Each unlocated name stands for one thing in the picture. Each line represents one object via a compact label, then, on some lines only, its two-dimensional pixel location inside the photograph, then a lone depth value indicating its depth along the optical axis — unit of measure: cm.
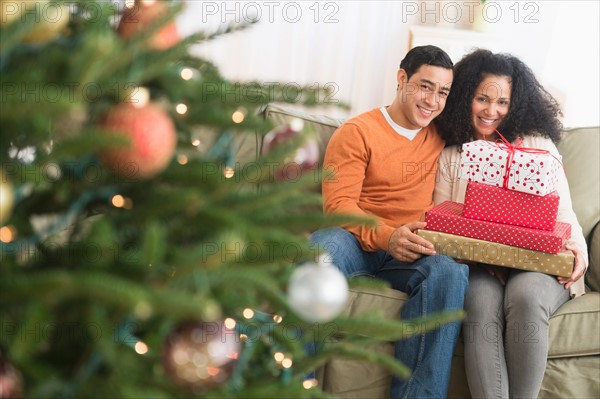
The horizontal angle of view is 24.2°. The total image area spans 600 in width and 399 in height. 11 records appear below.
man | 376
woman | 371
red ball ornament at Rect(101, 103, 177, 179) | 178
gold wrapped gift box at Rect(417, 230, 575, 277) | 381
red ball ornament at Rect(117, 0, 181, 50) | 210
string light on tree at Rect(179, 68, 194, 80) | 202
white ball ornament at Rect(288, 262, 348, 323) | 195
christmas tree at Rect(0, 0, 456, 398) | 162
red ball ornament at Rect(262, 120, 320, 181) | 246
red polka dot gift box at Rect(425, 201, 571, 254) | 380
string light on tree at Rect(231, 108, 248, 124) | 200
